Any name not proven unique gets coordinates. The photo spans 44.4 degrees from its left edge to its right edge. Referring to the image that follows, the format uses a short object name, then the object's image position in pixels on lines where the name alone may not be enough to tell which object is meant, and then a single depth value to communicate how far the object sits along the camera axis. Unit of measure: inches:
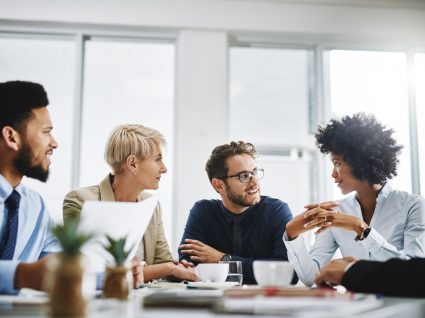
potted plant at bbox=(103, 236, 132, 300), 48.1
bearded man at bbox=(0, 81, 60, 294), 73.2
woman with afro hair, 90.1
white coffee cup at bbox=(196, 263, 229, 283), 70.7
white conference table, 37.1
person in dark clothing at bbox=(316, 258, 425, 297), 51.3
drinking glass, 74.1
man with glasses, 108.8
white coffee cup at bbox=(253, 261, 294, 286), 55.9
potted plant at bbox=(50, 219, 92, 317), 34.9
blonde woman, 108.2
